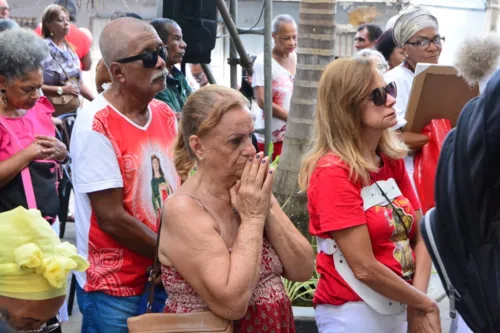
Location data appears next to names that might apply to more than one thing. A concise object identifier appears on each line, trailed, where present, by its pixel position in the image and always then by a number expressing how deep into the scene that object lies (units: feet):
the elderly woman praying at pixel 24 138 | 15.47
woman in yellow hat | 9.93
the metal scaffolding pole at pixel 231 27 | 28.19
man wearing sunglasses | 13.82
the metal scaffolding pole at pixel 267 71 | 28.02
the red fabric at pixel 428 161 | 18.74
